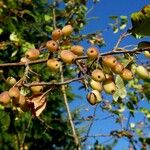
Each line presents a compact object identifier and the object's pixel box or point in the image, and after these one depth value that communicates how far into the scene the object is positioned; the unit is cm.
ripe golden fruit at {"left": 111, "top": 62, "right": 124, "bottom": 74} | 36
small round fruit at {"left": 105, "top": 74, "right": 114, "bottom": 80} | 36
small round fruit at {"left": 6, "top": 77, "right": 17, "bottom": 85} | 40
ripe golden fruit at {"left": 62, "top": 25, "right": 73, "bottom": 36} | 40
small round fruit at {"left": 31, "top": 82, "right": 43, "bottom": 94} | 37
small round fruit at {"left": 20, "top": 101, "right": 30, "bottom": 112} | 37
